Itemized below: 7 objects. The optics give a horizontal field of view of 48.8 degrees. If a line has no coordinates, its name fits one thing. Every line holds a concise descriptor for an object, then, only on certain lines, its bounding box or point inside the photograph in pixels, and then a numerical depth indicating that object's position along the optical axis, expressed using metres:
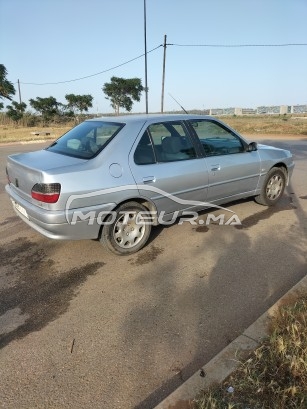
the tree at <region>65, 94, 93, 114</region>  47.41
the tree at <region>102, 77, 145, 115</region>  49.69
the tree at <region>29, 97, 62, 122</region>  45.00
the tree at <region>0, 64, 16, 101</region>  39.16
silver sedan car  3.50
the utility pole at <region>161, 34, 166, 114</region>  23.95
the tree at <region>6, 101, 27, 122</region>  37.62
